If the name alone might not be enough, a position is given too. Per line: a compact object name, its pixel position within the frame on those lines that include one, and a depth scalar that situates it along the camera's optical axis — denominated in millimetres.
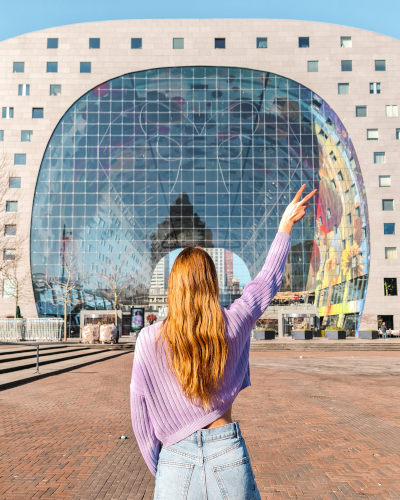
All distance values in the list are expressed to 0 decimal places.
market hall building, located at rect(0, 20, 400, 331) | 53375
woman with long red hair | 2092
